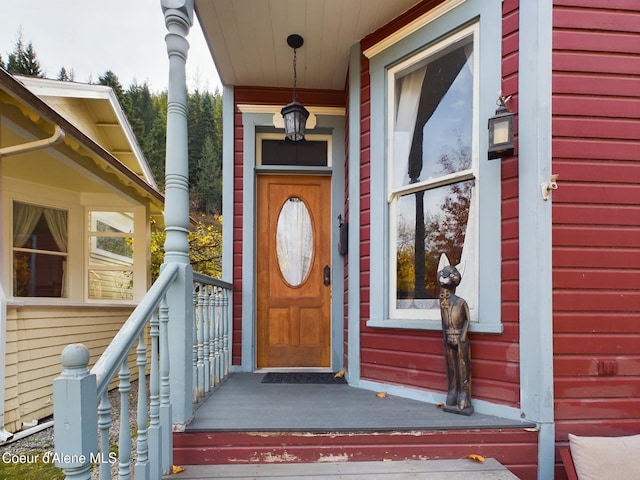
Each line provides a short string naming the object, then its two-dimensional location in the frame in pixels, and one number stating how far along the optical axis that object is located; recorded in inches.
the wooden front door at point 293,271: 131.6
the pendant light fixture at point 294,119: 114.9
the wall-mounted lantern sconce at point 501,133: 73.5
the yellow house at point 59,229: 132.7
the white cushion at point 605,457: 66.0
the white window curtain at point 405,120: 97.3
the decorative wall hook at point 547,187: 73.6
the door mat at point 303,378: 110.0
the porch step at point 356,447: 67.3
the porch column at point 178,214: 70.3
